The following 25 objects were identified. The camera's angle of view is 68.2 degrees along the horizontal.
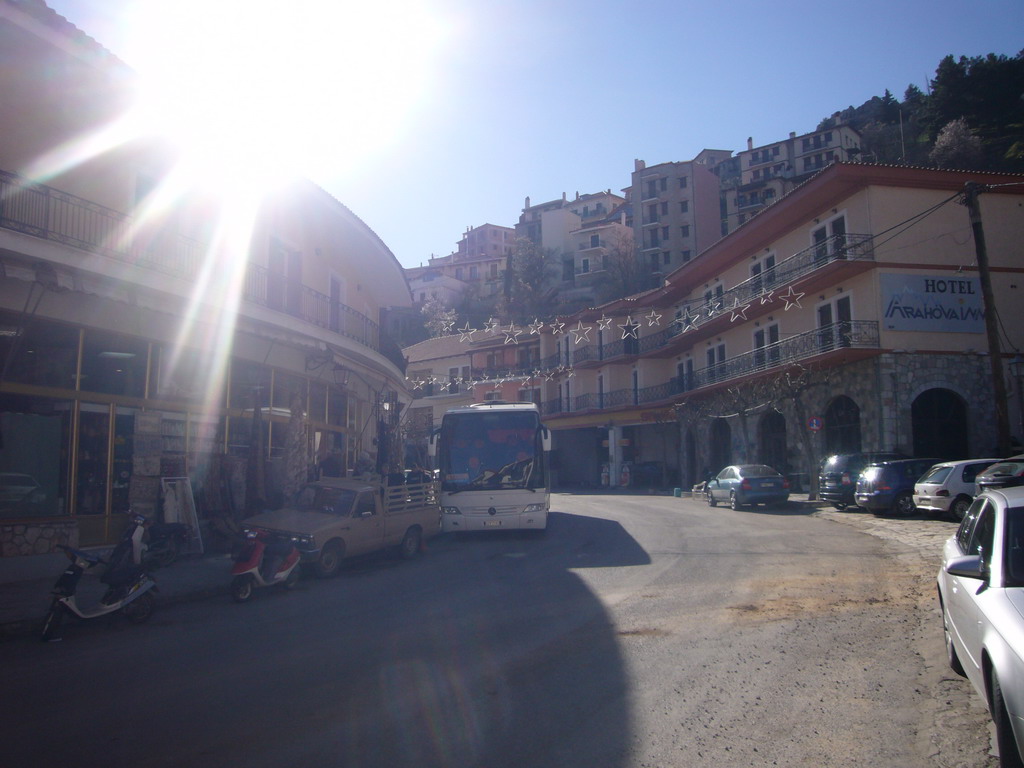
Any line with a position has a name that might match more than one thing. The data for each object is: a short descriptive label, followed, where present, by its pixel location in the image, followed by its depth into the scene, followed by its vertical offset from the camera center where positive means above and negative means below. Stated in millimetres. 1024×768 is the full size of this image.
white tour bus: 17062 +69
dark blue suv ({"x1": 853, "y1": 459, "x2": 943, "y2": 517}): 19828 -609
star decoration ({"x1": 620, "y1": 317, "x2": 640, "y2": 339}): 49906 +9171
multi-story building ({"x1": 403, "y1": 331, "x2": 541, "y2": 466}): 60844 +8395
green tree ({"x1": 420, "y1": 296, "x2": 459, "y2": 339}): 75625 +16256
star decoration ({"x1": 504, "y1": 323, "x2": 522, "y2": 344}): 56566 +10210
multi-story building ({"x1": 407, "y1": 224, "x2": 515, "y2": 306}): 93625 +26587
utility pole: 20352 +3946
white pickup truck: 12453 -809
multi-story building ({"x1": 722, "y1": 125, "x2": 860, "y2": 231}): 78875 +33199
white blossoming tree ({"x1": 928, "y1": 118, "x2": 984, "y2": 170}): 47875 +19994
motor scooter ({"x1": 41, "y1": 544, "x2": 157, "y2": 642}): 8578 -1388
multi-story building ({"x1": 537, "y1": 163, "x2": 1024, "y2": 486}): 26875 +5690
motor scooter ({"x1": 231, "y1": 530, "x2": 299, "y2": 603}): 10633 -1275
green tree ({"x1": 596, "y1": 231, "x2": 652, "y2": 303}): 73062 +18971
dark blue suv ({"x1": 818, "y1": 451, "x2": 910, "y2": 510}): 22359 -333
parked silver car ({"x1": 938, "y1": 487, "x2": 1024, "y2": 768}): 3785 -879
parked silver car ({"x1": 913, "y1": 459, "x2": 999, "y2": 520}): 17766 -624
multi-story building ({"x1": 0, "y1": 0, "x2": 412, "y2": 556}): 11641 +3023
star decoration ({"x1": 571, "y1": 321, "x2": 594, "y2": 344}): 54328 +9849
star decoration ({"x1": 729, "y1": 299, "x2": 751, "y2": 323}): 34288 +7149
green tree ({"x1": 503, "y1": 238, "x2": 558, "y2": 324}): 77062 +19475
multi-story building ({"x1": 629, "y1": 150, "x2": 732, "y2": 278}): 75312 +25486
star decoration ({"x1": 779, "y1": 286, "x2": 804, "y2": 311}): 31022 +6889
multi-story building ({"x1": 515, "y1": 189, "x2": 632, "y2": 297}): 79625 +24768
